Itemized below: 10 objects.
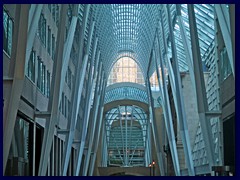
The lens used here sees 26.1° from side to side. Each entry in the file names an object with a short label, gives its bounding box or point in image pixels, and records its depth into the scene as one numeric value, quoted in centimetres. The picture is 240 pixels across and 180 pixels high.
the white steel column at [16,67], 1556
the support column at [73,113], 3497
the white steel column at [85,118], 4538
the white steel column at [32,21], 2042
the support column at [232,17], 1312
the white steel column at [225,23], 2091
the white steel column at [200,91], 2392
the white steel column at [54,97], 2567
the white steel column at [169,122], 4412
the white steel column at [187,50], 2839
